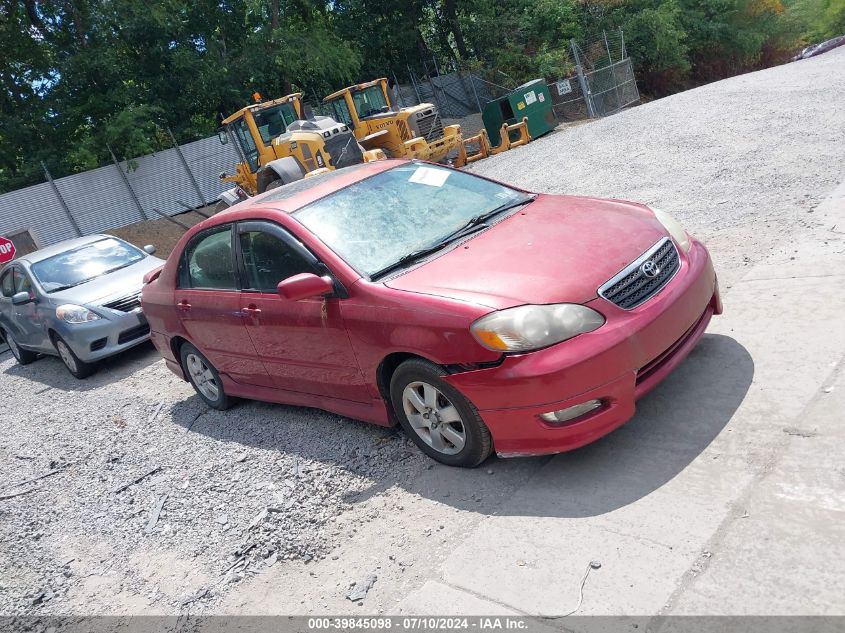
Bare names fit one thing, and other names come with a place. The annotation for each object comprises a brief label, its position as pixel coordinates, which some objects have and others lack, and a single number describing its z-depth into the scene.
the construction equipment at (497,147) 19.88
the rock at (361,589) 3.19
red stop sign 14.19
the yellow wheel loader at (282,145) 15.85
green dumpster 20.56
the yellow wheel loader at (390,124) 18.38
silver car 8.56
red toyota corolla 3.45
